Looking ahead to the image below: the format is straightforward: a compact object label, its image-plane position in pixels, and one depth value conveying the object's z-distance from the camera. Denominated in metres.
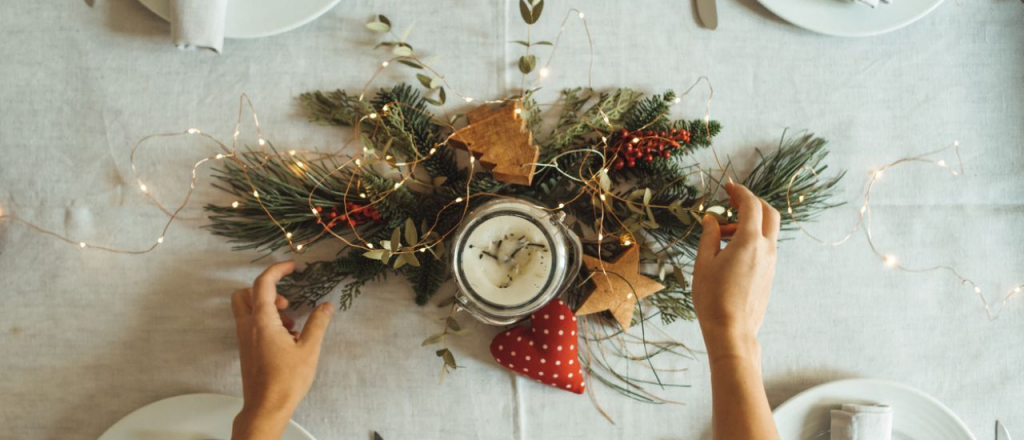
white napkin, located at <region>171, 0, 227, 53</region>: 0.76
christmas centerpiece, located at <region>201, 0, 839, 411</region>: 0.75
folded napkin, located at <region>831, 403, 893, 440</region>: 0.78
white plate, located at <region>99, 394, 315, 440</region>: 0.81
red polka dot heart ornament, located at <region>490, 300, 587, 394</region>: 0.75
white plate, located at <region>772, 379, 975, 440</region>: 0.81
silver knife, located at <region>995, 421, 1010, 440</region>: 0.85
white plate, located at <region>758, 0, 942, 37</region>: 0.81
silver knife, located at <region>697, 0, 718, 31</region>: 0.82
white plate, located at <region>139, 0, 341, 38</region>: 0.79
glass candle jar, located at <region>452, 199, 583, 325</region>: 0.67
